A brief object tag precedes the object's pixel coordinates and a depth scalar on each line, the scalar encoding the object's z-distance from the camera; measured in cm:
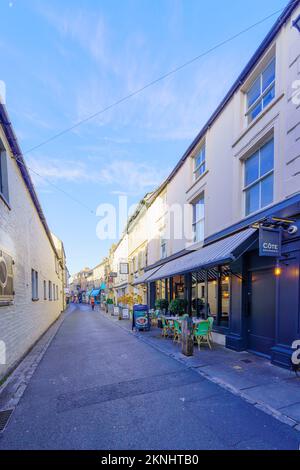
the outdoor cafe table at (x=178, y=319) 843
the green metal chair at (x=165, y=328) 1044
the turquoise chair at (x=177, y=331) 891
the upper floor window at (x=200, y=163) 1108
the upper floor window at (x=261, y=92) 707
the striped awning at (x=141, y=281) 1399
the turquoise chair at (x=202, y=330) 803
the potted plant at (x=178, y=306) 1109
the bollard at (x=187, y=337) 718
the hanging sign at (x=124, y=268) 2534
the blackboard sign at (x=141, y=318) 1224
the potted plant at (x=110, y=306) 2477
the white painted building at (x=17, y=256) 577
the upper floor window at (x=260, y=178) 700
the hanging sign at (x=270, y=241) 575
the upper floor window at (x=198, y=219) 1100
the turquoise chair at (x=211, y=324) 827
